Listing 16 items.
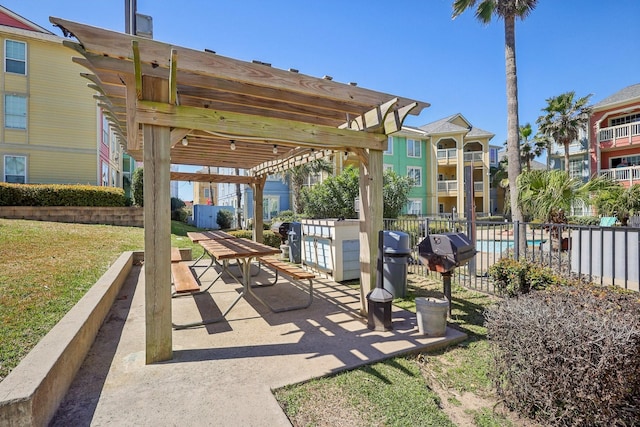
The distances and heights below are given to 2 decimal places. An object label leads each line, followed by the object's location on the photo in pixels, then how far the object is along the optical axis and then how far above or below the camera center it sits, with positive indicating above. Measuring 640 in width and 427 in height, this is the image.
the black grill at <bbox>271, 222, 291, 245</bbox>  11.93 -0.64
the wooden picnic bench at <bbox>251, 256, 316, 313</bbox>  4.73 -0.91
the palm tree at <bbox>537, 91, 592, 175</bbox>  24.45 +7.33
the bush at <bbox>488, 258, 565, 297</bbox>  4.39 -0.96
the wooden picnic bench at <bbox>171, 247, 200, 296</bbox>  4.08 -0.92
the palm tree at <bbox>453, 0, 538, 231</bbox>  10.90 +5.16
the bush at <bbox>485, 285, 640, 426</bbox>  2.21 -1.11
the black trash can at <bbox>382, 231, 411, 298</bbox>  5.83 -0.97
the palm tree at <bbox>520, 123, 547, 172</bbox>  29.55 +6.12
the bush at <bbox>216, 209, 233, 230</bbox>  22.84 -0.31
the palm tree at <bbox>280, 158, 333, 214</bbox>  20.20 +2.62
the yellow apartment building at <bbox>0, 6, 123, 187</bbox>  15.38 +5.32
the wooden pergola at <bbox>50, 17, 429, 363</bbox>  3.02 +1.33
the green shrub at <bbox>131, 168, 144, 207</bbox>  15.66 +1.37
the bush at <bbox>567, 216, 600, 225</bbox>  17.11 -0.55
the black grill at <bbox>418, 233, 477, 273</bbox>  4.33 -0.55
